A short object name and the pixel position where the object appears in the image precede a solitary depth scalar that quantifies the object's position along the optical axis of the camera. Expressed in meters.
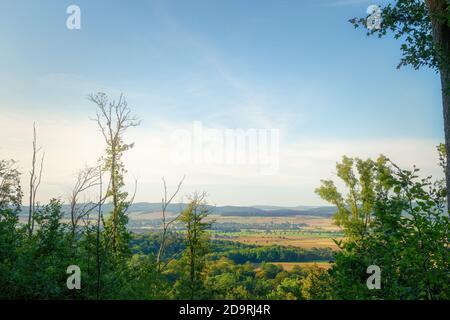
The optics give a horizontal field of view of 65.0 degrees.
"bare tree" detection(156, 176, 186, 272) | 20.58
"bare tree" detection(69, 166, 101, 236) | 19.48
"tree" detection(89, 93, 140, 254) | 18.83
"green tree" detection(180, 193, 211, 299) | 21.93
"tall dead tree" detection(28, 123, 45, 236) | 23.82
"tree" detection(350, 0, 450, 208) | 7.20
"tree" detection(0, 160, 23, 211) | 21.19
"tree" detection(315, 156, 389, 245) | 26.44
